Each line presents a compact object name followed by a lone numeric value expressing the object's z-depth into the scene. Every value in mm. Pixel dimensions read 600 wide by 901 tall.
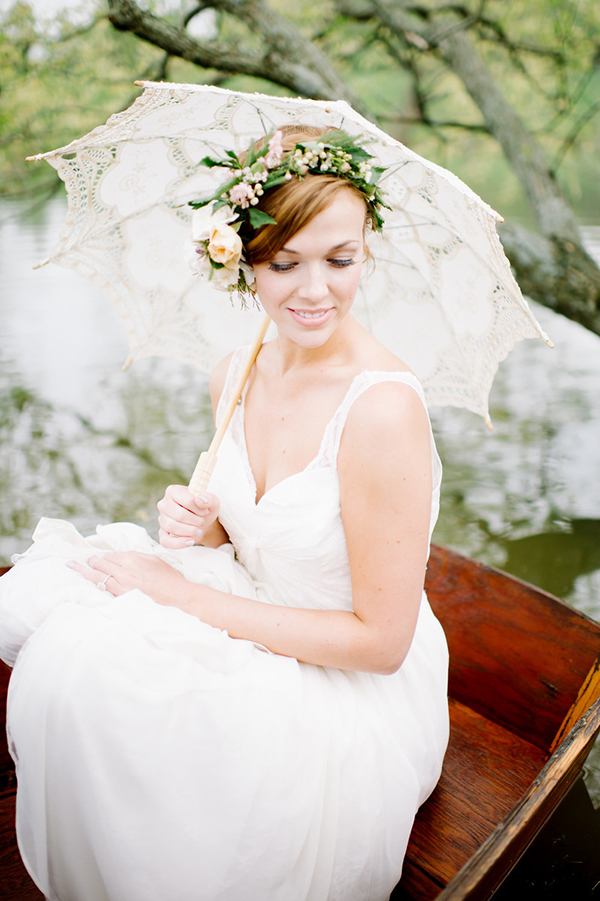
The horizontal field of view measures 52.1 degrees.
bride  1094
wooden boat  1515
